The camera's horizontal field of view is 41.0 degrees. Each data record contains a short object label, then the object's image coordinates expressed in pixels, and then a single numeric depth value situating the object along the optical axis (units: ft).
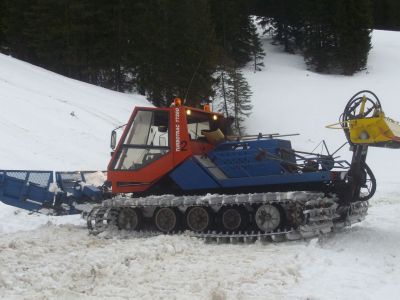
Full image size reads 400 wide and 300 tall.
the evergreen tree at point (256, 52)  148.98
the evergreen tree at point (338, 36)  142.00
